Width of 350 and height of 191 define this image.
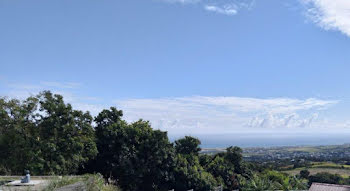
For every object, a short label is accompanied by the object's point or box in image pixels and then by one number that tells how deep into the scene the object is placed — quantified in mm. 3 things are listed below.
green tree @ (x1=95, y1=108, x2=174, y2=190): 17594
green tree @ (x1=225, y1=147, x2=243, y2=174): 25564
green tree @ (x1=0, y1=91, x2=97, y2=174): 14266
